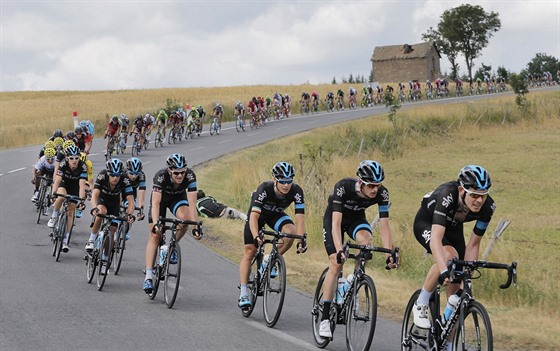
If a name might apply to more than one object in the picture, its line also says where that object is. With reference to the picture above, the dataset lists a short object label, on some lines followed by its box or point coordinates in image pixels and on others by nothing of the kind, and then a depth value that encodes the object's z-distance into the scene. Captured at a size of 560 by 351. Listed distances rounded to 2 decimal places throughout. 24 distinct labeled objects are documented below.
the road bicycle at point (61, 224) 14.15
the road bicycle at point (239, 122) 46.06
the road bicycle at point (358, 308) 7.61
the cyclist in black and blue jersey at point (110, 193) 12.64
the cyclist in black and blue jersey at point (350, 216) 8.01
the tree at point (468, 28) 137.75
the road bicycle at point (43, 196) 18.97
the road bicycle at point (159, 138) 37.62
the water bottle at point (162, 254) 10.79
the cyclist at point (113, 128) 31.38
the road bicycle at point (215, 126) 44.71
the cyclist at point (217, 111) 44.06
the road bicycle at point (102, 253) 12.09
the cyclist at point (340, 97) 62.44
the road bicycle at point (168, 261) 10.50
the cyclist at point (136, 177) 12.57
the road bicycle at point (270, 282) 9.19
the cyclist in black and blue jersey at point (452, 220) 6.64
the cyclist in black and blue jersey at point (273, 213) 9.34
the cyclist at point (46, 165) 18.25
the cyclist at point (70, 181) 14.45
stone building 114.31
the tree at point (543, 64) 136.30
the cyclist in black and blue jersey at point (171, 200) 10.75
